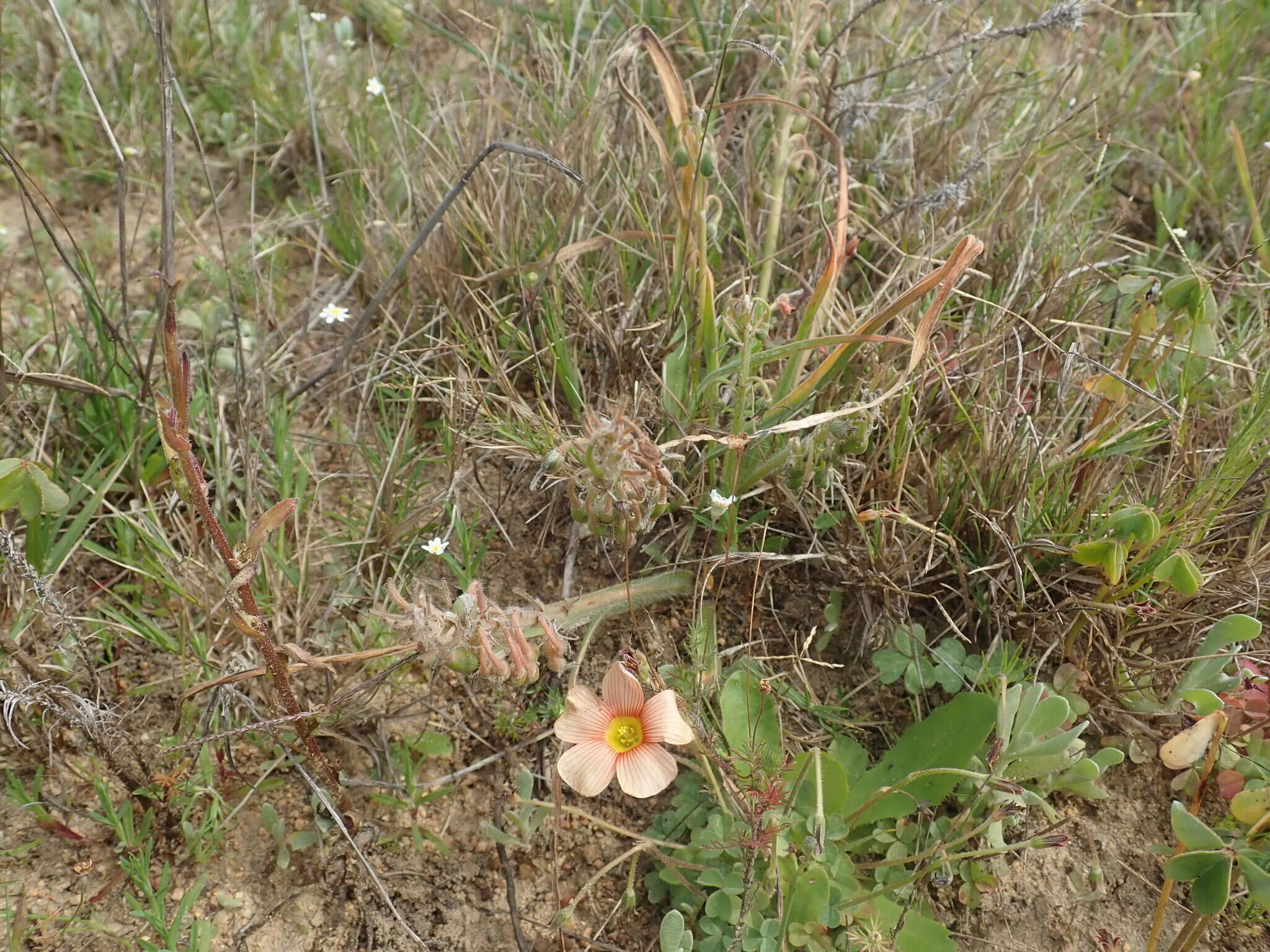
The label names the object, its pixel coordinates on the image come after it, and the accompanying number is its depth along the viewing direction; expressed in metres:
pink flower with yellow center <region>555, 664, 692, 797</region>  0.22
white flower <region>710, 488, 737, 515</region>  0.24
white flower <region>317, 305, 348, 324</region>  0.33
